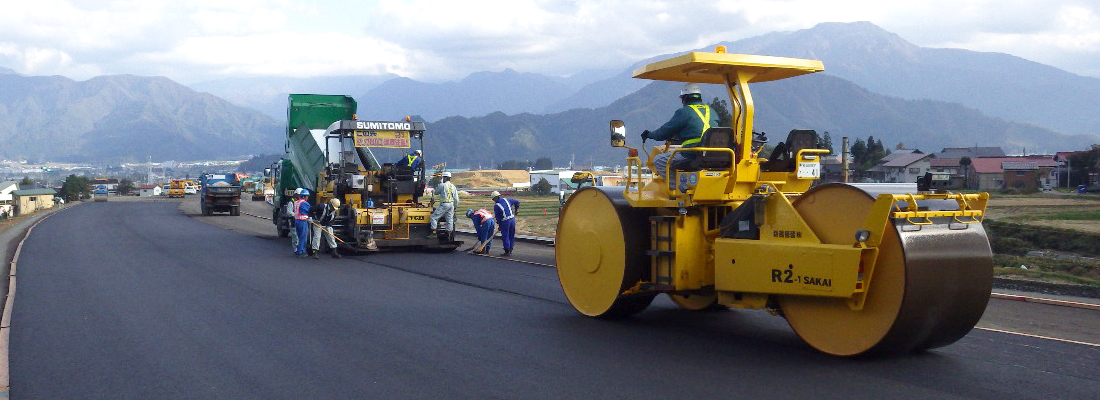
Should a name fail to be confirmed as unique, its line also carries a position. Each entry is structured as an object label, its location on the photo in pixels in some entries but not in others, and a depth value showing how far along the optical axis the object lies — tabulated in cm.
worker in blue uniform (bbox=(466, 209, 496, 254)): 1689
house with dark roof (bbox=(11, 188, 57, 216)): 7175
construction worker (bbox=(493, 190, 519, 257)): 1647
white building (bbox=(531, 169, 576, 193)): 8830
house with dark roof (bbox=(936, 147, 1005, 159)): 10012
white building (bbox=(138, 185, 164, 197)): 10962
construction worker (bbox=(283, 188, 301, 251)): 1750
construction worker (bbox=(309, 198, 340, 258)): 1684
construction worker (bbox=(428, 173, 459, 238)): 1720
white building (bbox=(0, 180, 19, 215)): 6825
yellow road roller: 591
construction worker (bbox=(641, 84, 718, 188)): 757
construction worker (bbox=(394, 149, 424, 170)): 1836
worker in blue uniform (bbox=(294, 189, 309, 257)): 1702
